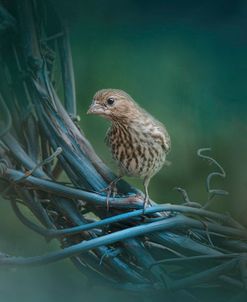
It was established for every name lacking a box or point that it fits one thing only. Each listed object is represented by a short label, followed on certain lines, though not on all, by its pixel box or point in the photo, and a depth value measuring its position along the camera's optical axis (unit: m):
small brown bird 2.82
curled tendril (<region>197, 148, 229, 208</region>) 2.82
